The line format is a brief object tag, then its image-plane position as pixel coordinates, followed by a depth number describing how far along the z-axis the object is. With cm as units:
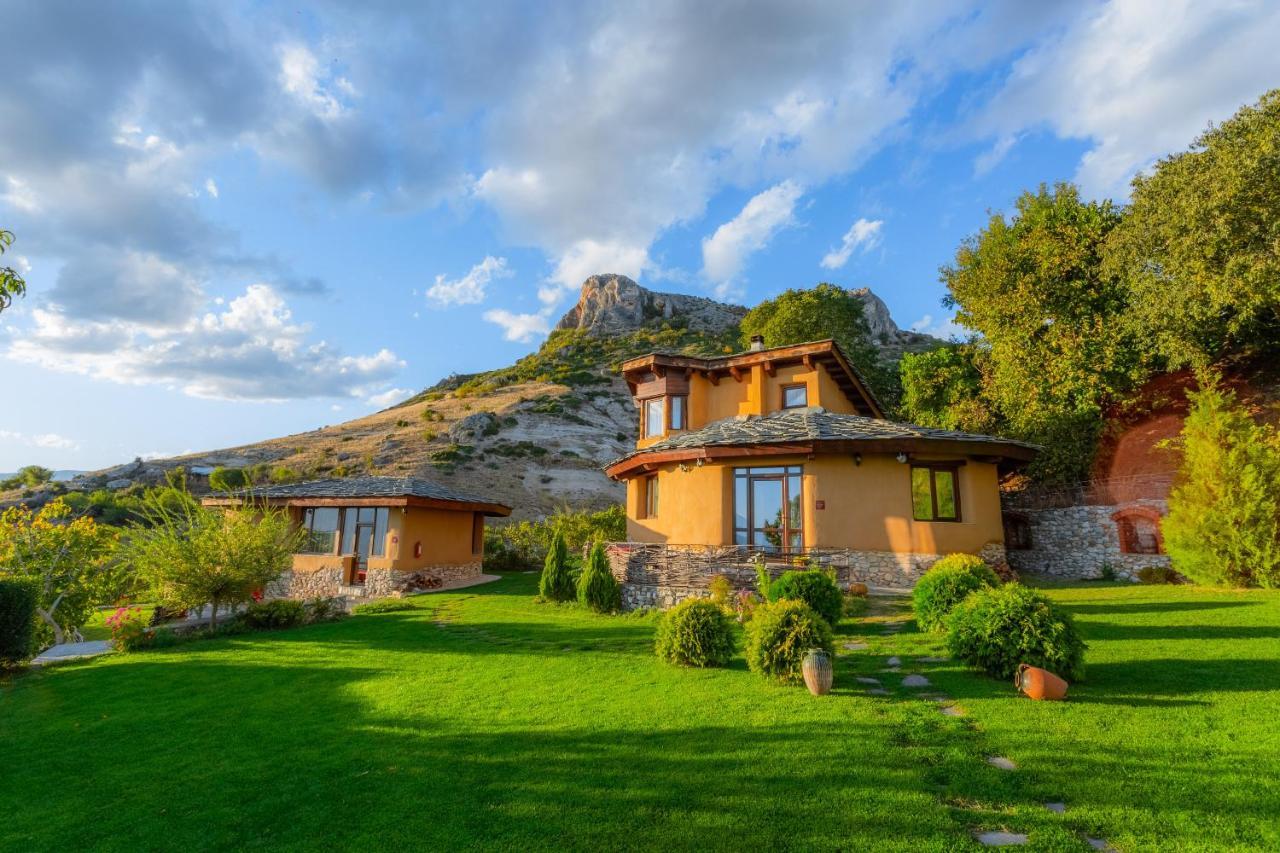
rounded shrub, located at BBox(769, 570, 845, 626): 998
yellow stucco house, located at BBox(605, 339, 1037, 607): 1438
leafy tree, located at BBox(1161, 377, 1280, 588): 1217
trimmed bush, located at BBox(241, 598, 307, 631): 1452
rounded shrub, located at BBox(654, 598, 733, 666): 851
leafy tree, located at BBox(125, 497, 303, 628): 1346
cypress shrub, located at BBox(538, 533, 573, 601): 1631
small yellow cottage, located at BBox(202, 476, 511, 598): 2098
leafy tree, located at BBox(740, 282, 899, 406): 3400
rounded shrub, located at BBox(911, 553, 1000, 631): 947
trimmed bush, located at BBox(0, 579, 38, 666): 1042
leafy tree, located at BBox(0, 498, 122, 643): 1307
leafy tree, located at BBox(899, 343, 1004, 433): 2534
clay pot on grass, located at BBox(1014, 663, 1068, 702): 613
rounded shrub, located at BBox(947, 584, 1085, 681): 656
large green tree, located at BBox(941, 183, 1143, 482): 2078
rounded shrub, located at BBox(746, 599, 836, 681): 732
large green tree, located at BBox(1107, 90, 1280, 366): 1639
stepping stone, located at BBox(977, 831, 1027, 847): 370
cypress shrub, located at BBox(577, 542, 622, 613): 1451
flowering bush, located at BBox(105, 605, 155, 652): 1251
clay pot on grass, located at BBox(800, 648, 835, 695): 679
